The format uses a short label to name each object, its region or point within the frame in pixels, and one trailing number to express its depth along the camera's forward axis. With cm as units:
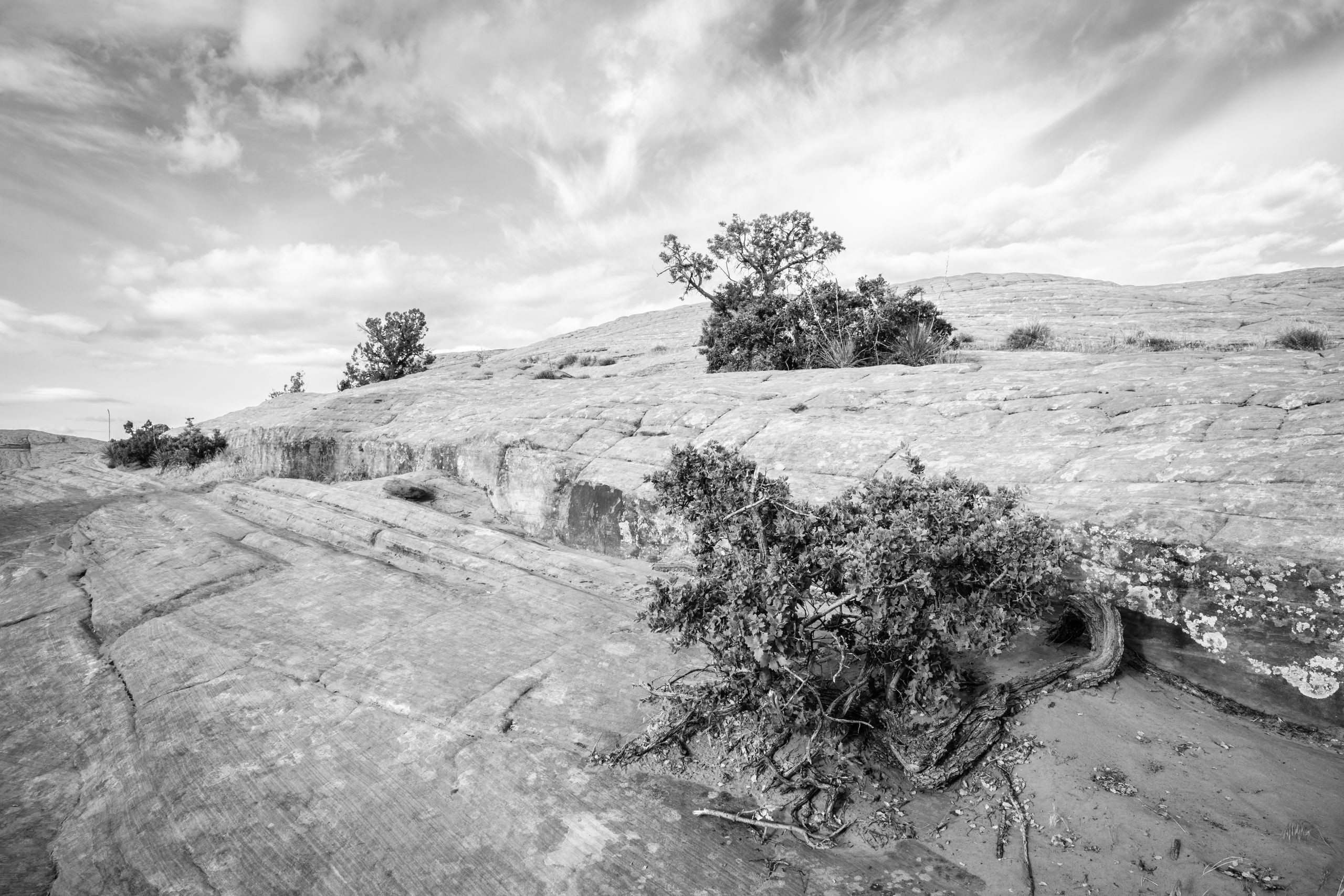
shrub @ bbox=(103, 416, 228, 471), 1812
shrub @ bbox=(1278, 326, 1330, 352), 1392
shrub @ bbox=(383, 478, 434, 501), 1187
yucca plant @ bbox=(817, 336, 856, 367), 1563
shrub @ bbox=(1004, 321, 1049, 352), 1784
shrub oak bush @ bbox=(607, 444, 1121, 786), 460
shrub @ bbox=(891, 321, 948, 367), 1474
